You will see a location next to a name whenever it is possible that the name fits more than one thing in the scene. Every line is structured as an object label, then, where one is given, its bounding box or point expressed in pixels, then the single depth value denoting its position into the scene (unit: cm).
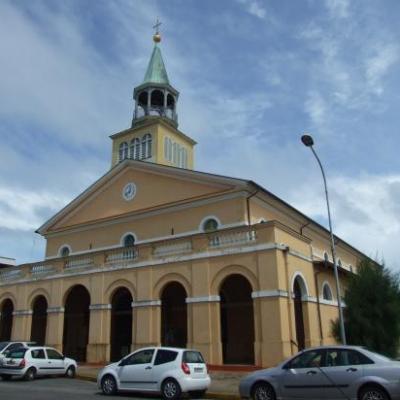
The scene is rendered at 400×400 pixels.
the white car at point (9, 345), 2101
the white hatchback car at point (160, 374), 1395
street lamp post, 1619
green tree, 1977
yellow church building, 1955
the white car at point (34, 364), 1847
